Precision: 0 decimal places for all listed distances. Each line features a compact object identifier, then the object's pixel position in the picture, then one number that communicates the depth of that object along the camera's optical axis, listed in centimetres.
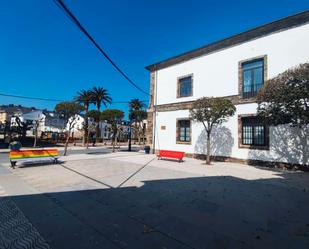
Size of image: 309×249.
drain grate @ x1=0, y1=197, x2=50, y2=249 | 282
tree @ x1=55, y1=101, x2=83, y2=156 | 1933
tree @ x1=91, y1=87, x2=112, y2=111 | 3590
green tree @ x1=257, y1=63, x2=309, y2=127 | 698
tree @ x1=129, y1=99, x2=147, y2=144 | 4078
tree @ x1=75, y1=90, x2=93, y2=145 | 3488
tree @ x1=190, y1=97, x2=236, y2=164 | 1053
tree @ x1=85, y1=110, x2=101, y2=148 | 3541
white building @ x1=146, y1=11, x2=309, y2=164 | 997
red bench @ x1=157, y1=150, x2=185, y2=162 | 1186
